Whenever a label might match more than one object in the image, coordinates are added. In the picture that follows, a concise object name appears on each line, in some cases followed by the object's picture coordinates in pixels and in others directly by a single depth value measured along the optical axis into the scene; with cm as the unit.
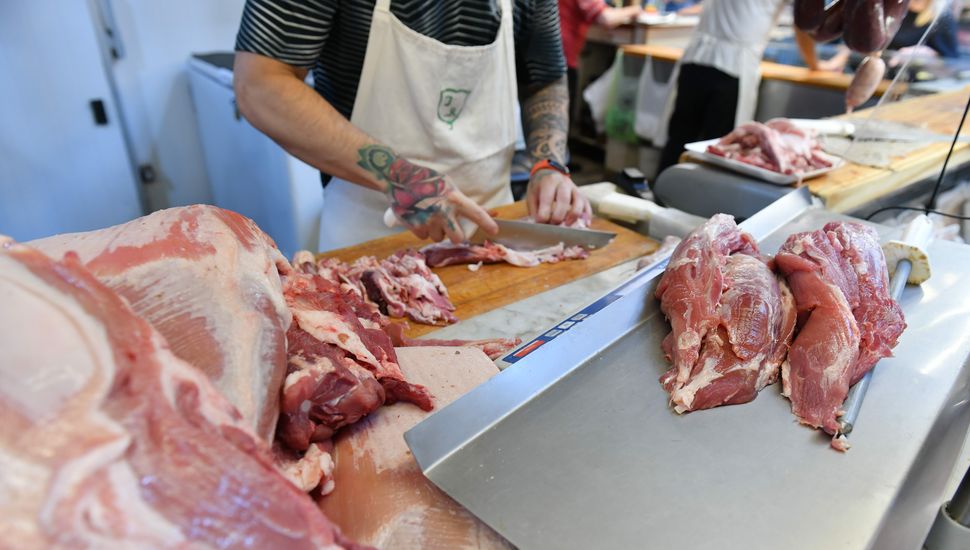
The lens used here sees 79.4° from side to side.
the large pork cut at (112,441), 72
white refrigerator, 426
